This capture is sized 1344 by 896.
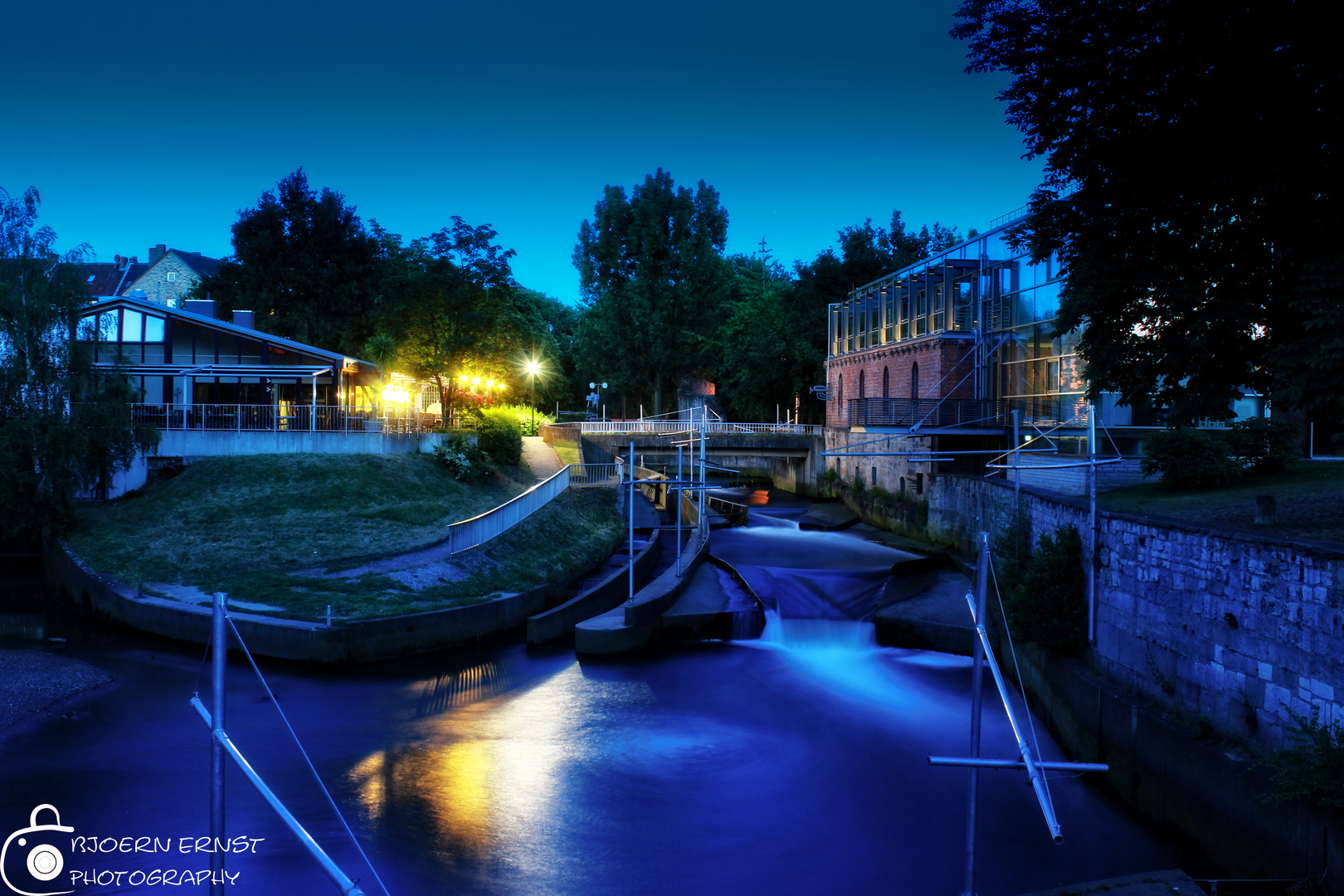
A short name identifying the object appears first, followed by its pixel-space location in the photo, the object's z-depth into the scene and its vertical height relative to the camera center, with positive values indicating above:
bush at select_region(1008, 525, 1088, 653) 15.55 -2.87
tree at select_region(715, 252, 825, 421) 58.88 +6.01
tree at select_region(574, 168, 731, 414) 66.44 +12.01
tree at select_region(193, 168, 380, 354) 60.53 +11.45
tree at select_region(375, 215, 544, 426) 41.03 +6.17
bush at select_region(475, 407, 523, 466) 40.56 -0.14
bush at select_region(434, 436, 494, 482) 37.03 -1.01
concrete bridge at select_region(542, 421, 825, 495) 52.78 -0.33
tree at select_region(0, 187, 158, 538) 27.08 +1.15
